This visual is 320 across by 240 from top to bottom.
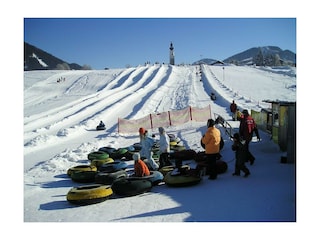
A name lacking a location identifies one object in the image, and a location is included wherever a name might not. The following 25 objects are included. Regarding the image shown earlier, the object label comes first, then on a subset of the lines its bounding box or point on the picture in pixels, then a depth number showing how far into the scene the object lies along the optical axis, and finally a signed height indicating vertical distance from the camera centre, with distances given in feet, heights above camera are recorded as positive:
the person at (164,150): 34.94 -3.00
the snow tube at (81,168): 34.04 -4.68
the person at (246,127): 36.68 -0.71
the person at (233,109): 66.83 +2.12
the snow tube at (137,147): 45.09 -3.49
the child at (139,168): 29.91 -4.06
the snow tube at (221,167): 32.09 -4.24
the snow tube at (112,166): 34.83 -4.63
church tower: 272.86 +49.87
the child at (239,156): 30.40 -3.07
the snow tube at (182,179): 28.71 -4.79
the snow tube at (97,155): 39.90 -4.01
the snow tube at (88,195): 25.46 -5.45
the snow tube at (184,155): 38.22 -3.76
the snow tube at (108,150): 43.62 -3.73
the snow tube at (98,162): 37.87 -4.51
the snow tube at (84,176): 32.63 -5.16
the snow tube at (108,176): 30.84 -4.98
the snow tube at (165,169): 32.91 -4.60
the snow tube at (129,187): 27.09 -5.13
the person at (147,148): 34.15 -2.71
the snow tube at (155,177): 29.17 -4.75
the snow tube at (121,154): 42.29 -4.08
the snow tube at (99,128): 67.97 -1.55
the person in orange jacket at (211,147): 29.91 -2.27
